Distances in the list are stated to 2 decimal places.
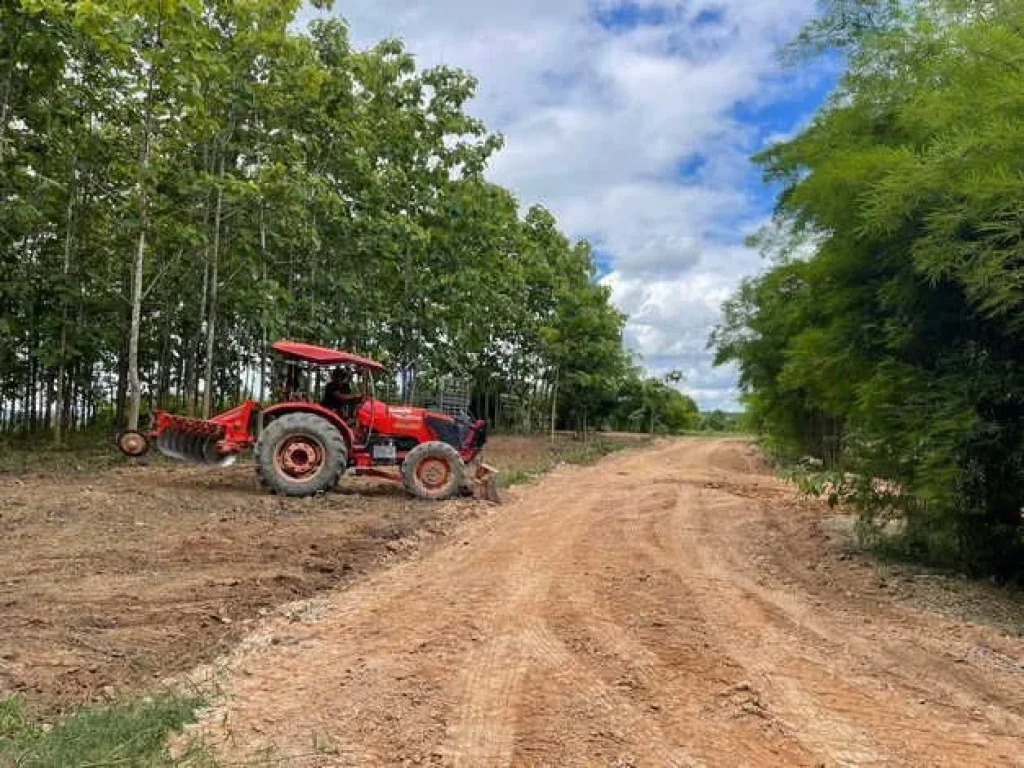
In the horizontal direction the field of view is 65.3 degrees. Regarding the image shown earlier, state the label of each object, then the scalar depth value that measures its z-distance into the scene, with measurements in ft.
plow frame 34.91
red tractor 34.63
